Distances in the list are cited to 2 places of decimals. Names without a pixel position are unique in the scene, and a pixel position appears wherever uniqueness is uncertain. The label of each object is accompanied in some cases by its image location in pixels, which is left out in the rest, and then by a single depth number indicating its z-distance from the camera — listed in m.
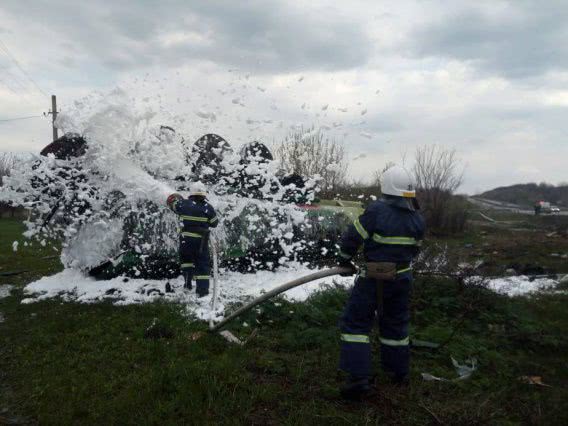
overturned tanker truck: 7.41
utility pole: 23.64
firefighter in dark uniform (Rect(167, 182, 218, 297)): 6.97
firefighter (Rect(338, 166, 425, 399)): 3.77
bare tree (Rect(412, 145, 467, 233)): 19.81
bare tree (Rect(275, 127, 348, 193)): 15.35
